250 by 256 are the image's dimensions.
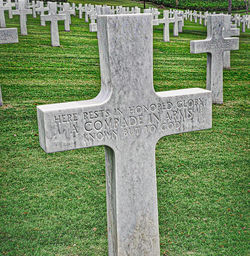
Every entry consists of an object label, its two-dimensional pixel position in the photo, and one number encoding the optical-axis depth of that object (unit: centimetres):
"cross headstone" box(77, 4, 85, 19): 2308
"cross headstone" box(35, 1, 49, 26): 1851
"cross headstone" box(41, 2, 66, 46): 1332
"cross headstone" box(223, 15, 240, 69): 1117
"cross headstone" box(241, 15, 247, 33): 2520
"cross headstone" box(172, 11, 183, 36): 1845
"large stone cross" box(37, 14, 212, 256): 290
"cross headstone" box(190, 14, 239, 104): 851
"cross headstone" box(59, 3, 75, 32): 1675
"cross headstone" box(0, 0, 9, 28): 1483
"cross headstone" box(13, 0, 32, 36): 1419
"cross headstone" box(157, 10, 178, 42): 1692
